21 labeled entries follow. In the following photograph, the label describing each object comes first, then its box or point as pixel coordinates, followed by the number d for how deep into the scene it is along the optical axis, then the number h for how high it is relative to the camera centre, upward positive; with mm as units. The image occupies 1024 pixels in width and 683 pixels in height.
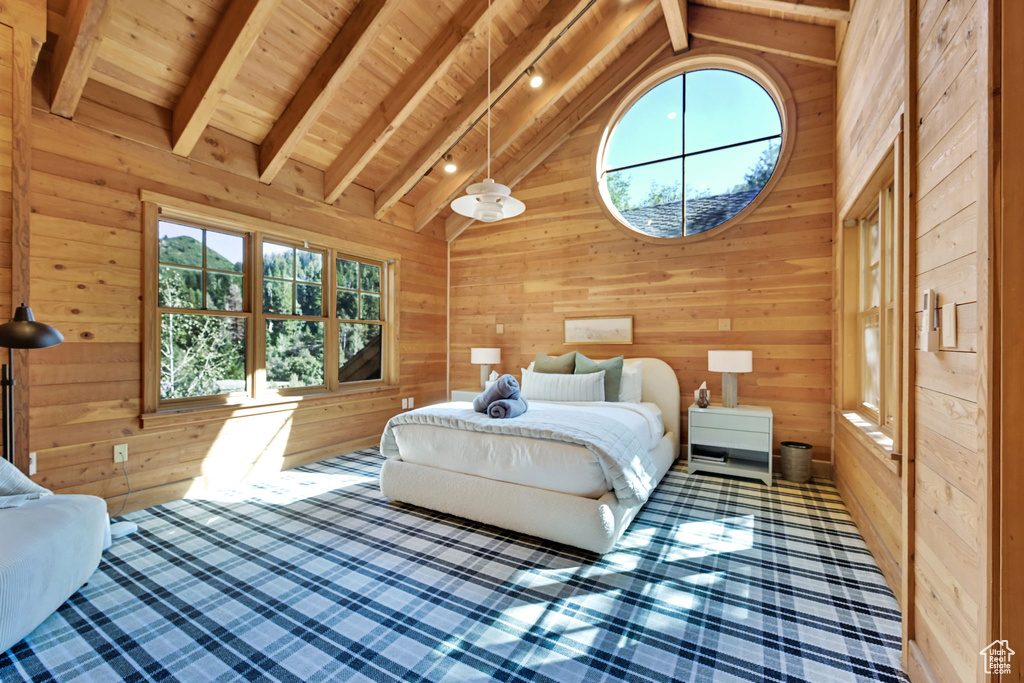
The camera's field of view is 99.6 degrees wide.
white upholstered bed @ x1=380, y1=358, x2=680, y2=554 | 2314 -850
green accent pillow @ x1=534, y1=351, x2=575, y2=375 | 4168 -236
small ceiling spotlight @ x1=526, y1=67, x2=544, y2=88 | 3838 +2351
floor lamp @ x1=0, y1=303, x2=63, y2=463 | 1898 +26
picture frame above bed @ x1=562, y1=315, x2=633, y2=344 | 4500 +108
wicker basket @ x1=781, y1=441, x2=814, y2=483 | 3482 -991
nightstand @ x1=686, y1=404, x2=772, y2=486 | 3438 -789
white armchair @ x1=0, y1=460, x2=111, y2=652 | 1583 -845
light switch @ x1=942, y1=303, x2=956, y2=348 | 1265 +39
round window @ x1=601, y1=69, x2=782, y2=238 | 4059 +1861
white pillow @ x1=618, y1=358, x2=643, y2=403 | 3965 -410
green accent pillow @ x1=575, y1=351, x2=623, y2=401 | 3889 -276
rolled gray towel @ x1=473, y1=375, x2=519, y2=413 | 2965 -358
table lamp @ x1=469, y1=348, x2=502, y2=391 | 4902 -192
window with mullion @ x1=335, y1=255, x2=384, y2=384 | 4465 +248
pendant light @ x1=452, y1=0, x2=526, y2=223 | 2689 +912
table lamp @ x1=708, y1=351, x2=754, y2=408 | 3566 -221
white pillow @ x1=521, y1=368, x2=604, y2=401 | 3818 -422
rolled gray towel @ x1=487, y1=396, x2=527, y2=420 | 2832 -453
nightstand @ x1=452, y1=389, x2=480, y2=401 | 4895 -612
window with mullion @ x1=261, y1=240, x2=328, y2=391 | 3812 +223
